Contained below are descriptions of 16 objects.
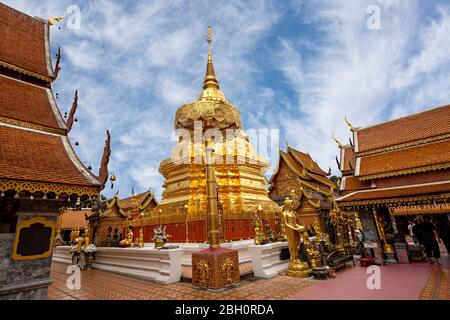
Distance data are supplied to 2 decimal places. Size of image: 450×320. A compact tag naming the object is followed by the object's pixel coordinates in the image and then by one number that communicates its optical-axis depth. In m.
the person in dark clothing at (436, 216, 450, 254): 9.20
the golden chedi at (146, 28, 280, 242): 9.95
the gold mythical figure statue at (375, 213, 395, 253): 9.62
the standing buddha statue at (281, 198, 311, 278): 6.78
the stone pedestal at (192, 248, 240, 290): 5.52
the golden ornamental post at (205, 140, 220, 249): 6.04
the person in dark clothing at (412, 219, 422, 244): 9.27
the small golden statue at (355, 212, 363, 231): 10.74
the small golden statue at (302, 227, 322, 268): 7.14
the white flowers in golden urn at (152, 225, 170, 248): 8.07
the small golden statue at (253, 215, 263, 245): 7.48
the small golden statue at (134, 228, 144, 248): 9.21
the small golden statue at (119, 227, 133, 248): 9.73
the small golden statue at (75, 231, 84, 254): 10.42
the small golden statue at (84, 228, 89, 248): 10.62
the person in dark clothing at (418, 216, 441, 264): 8.62
